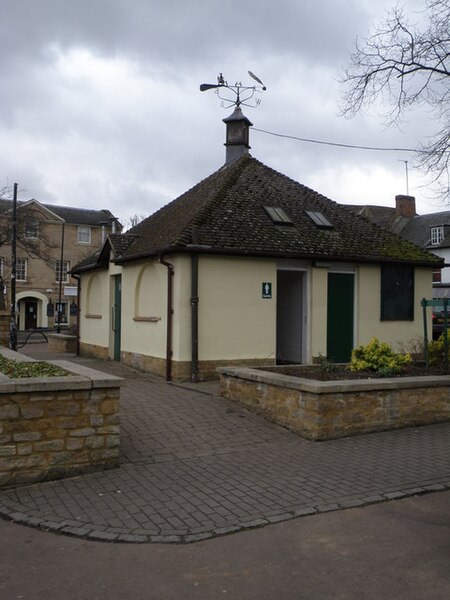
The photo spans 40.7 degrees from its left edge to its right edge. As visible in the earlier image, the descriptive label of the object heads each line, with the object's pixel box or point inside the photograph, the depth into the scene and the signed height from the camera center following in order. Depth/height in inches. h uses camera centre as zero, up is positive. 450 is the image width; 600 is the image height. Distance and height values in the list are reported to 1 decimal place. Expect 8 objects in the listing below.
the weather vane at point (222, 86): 717.3 +269.2
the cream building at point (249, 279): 518.0 +32.6
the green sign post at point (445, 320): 431.5 -3.8
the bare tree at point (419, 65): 458.0 +192.7
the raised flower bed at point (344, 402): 324.5 -50.6
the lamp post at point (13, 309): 832.9 +2.8
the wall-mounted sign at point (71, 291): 935.7 +31.6
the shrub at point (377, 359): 398.8 -30.6
